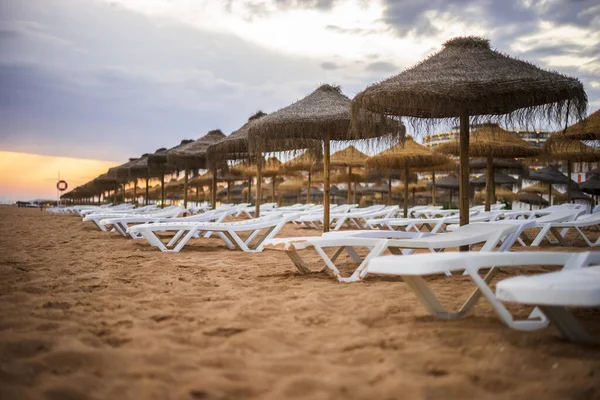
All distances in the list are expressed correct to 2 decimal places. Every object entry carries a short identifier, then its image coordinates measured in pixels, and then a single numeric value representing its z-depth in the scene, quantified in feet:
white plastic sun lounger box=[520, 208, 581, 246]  21.66
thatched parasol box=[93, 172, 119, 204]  82.74
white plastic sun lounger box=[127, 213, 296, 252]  19.02
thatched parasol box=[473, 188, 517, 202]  83.25
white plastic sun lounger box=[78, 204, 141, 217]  47.28
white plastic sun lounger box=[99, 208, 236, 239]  24.22
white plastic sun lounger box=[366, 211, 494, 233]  23.32
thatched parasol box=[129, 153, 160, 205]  57.93
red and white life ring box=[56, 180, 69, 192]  104.02
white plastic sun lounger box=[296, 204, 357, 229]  32.22
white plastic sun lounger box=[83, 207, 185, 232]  29.74
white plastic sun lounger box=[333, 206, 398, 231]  33.96
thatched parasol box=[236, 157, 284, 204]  56.24
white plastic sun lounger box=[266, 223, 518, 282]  12.01
